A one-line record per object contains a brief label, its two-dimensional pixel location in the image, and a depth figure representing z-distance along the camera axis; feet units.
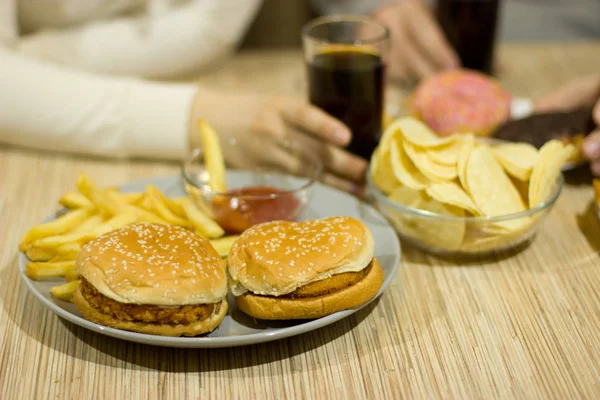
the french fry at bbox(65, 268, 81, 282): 3.32
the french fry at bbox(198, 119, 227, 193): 4.07
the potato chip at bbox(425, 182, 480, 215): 3.57
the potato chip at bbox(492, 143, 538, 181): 3.76
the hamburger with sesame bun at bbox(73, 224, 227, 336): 2.87
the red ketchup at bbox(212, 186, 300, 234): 3.86
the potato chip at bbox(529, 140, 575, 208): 3.65
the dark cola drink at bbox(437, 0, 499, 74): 6.19
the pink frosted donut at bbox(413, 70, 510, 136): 5.41
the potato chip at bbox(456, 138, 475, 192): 3.66
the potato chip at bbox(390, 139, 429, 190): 3.75
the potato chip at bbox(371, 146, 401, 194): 3.92
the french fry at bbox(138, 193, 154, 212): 3.88
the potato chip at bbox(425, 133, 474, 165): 3.77
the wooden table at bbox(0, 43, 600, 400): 2.97
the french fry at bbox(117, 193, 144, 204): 3.91
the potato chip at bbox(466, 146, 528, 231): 3.61
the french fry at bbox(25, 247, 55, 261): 3.47
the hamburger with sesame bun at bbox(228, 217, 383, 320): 3.01
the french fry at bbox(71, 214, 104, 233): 3.65
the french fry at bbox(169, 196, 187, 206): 3.95
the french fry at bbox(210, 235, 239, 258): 3.62
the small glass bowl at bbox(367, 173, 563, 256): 3.63
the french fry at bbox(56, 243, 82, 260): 3.42
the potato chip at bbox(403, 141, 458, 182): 3.70
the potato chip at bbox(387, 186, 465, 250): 3.67
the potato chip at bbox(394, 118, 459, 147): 3.83
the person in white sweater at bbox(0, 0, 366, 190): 4.74
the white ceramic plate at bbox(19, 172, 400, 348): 2.93
